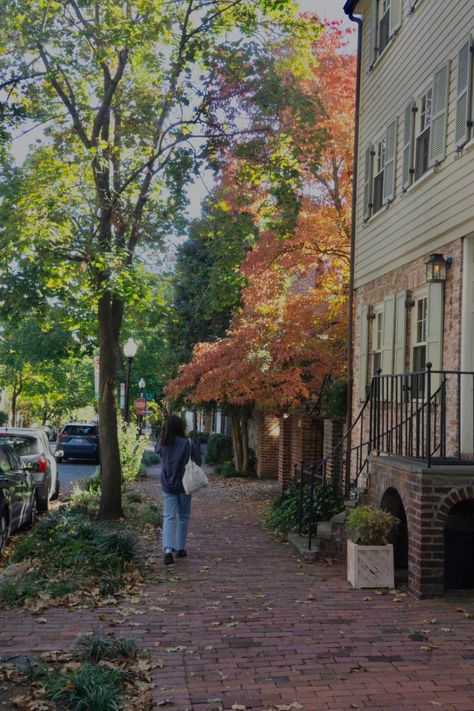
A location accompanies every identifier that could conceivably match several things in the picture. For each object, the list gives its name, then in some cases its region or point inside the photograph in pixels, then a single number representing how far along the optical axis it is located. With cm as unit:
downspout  1331
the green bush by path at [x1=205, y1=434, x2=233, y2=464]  2983
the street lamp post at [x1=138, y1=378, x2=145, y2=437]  3348
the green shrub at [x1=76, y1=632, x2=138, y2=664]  539
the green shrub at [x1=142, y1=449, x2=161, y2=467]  2993
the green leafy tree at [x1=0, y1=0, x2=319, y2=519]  1152
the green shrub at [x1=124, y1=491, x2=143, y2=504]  1550
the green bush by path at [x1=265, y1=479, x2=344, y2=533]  1098
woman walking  925
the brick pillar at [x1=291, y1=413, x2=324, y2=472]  1739
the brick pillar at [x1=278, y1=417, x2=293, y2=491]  1934
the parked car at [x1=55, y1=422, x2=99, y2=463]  2869
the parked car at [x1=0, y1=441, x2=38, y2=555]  957
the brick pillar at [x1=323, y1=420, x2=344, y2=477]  1431
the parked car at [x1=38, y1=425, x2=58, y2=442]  5244
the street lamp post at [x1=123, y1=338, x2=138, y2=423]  2064
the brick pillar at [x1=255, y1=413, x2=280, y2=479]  2383
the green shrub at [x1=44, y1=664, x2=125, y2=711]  444
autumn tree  1523
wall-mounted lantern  910
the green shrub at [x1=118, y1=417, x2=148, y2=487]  1778
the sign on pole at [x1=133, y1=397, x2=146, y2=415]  2998
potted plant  782
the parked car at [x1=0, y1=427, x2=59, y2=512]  1332
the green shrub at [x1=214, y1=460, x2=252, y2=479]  2416
